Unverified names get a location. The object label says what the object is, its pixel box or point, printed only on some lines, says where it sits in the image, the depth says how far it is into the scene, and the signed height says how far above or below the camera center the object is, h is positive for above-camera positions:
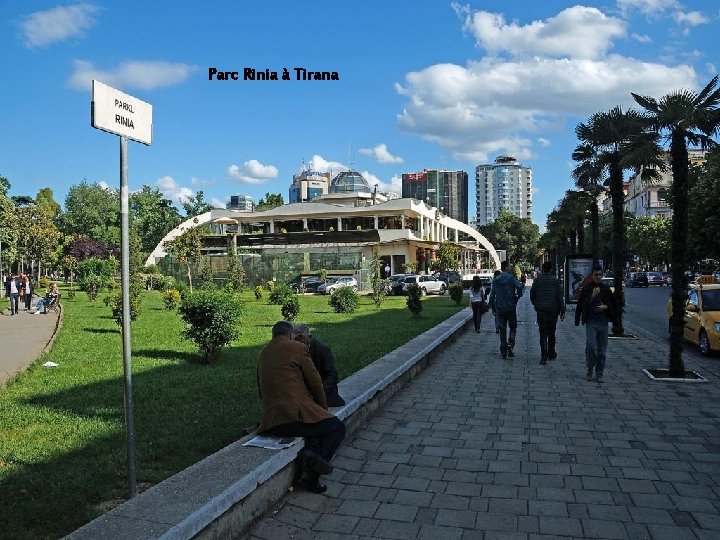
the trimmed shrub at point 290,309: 18.03 -1.15
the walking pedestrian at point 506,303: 11.23 -0.65
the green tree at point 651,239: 58.27 +2.85
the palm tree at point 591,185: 20.64 +3.19
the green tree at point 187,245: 41.88 +1.77
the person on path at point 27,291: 26.51 -0.83
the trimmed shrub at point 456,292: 26.98 -1.03
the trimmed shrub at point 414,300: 19.25 -0.97
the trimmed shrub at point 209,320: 10.18 -0.82
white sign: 3.49 +0.95
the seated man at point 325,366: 5.48 -0.87
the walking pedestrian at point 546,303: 10.45 -0.60
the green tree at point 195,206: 76.81 +8.18
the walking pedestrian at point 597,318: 8.84 -0.74
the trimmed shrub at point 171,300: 23.86 -1.13
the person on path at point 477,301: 16.02 -0.85
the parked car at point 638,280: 55.18 -1.16
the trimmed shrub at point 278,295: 24.44 -1.02
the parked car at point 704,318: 11.72 -1.02
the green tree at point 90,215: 78.69 +7.54
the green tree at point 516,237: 96.38 +4.96
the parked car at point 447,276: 42.96 -0.54
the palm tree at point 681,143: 9.29 +2.02
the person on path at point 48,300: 24.33 -1.16
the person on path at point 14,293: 23.70 -0.82
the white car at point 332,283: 39.67 -0.88
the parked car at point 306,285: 42.12 -1.05
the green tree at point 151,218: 77.25 +6.73
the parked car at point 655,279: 58.00 -1.12
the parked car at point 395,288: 37.94 -1.17
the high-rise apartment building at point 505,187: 186.25 +25.24
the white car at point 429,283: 39.59 -0.94
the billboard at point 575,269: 23.52 -0.05
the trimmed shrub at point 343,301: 22.69 -1.16
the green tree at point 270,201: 94.00 +10.82
